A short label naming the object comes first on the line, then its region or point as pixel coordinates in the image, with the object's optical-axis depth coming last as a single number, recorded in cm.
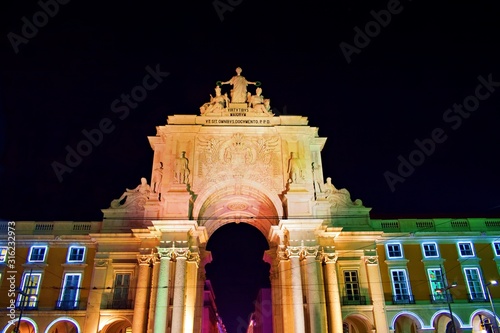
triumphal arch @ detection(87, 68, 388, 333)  2802
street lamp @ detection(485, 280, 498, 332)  2778
